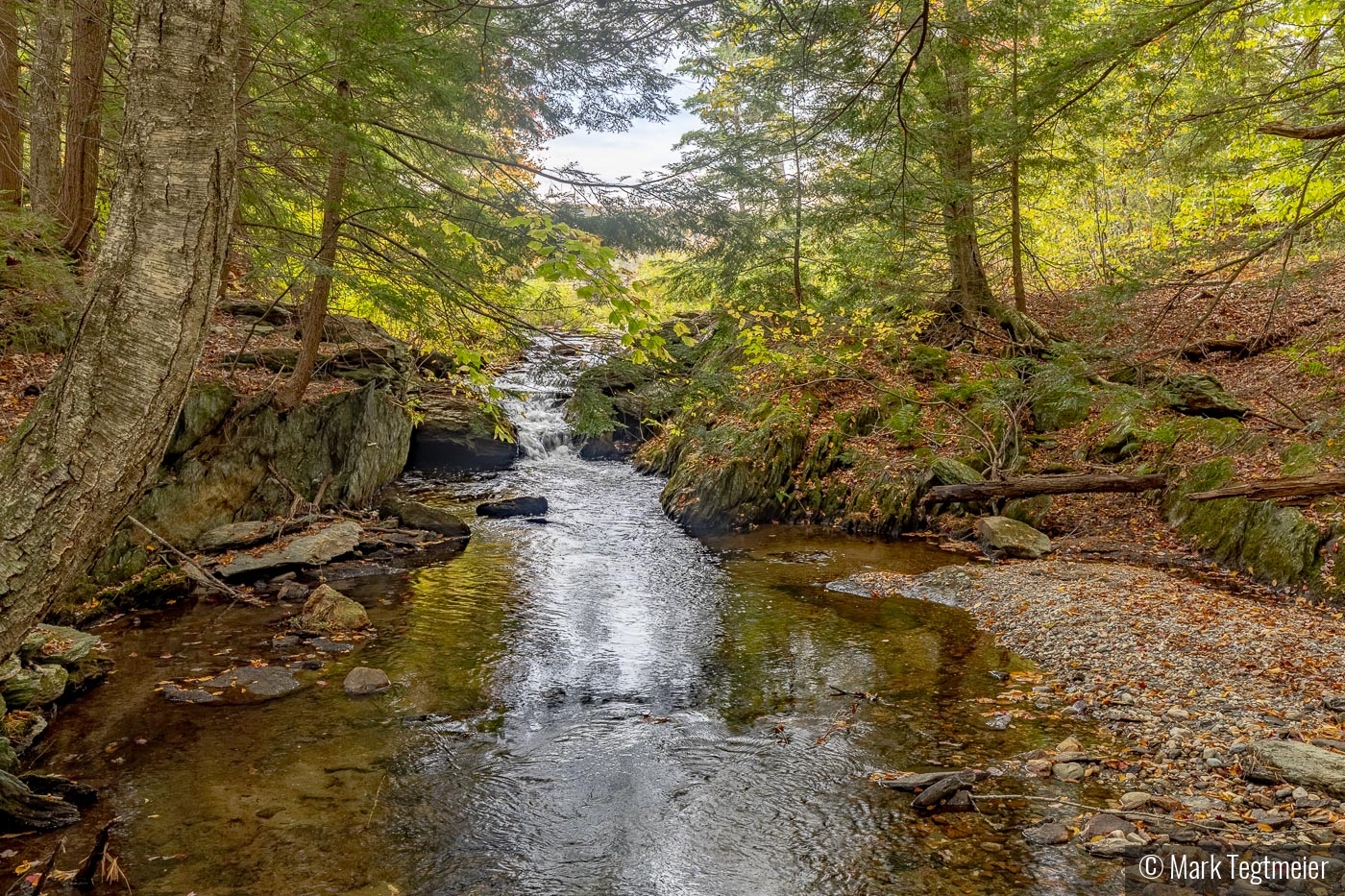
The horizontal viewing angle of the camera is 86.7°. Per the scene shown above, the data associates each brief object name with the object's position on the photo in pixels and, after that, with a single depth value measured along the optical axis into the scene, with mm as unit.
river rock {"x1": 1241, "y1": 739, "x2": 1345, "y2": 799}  4102
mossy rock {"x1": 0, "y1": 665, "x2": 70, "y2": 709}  5539
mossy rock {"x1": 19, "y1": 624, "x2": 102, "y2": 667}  6105
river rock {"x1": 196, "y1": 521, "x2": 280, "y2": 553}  9664
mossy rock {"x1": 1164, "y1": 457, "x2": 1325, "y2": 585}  8008
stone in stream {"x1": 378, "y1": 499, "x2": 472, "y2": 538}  12391
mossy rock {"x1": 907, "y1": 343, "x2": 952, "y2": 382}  14906
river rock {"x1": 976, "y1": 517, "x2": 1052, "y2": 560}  10367
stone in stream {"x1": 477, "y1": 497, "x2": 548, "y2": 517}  14234
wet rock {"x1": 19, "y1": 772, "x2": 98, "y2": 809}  4605
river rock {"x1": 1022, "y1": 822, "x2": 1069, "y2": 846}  4055
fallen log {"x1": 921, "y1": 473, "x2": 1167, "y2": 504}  10578
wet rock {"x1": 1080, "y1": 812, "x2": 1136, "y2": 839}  4008
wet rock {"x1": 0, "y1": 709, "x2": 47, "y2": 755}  5150
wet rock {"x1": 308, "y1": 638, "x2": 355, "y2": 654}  7441
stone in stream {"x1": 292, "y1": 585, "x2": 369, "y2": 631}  7984
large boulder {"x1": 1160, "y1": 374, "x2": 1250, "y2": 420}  11352
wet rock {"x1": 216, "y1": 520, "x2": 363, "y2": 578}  9344
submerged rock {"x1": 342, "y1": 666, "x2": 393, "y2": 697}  6473
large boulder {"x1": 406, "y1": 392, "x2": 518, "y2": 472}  17828
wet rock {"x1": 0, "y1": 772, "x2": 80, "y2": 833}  4250
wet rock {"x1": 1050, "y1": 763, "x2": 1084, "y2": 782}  4672
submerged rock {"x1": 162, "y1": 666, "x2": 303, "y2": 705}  6234
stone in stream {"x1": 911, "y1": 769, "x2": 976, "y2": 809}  4530
